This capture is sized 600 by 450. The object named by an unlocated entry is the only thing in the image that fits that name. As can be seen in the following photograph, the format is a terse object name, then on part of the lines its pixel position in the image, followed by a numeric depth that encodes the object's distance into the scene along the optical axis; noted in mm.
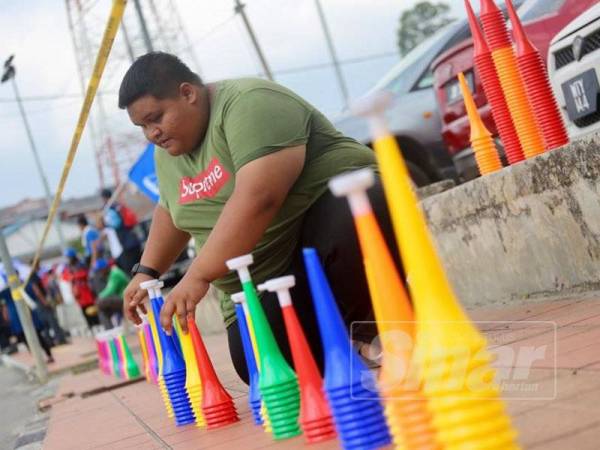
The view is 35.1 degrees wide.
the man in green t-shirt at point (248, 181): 3061
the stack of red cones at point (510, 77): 4625
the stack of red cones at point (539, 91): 4461
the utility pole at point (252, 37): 22797
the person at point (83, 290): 18234
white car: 4586
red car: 6492
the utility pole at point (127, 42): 23752
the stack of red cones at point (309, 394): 2568
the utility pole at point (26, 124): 21641
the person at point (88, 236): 15041
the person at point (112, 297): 12984
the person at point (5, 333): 20016
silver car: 7984
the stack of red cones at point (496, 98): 4793
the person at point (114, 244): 13273
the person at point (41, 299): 17062
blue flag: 10609
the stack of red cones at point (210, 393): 3479
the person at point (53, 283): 30408
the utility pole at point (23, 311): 10867
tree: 52969
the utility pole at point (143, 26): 18266
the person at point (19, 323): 14953
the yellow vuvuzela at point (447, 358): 1655
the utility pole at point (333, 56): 32906
